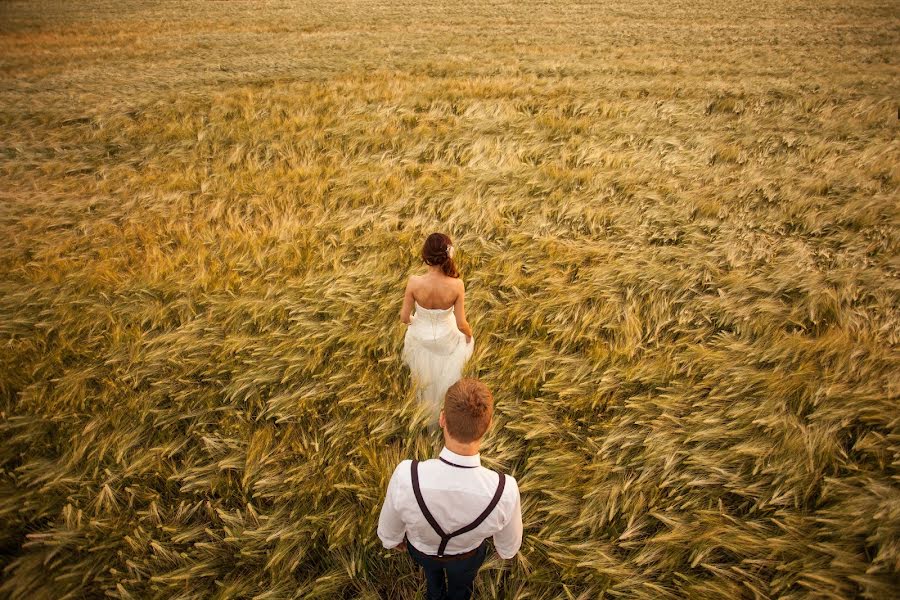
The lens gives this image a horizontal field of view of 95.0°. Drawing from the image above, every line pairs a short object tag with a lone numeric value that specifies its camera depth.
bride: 3.09
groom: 1.83
